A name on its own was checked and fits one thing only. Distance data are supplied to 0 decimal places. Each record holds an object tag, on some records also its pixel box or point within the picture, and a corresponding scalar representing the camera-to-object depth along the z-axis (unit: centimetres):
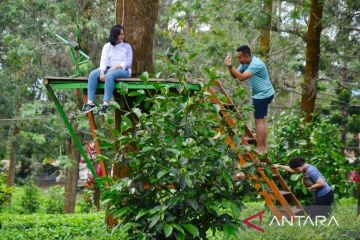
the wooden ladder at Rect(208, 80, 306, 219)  869
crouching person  1176
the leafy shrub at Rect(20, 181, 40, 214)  2811
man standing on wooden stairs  1133
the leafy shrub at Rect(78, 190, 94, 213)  2569
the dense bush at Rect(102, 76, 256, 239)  790
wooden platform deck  964
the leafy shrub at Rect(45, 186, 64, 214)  2747
